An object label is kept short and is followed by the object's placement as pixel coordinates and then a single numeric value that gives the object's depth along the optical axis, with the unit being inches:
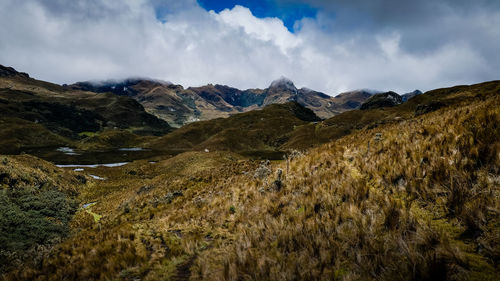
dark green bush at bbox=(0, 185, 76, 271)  396.5
